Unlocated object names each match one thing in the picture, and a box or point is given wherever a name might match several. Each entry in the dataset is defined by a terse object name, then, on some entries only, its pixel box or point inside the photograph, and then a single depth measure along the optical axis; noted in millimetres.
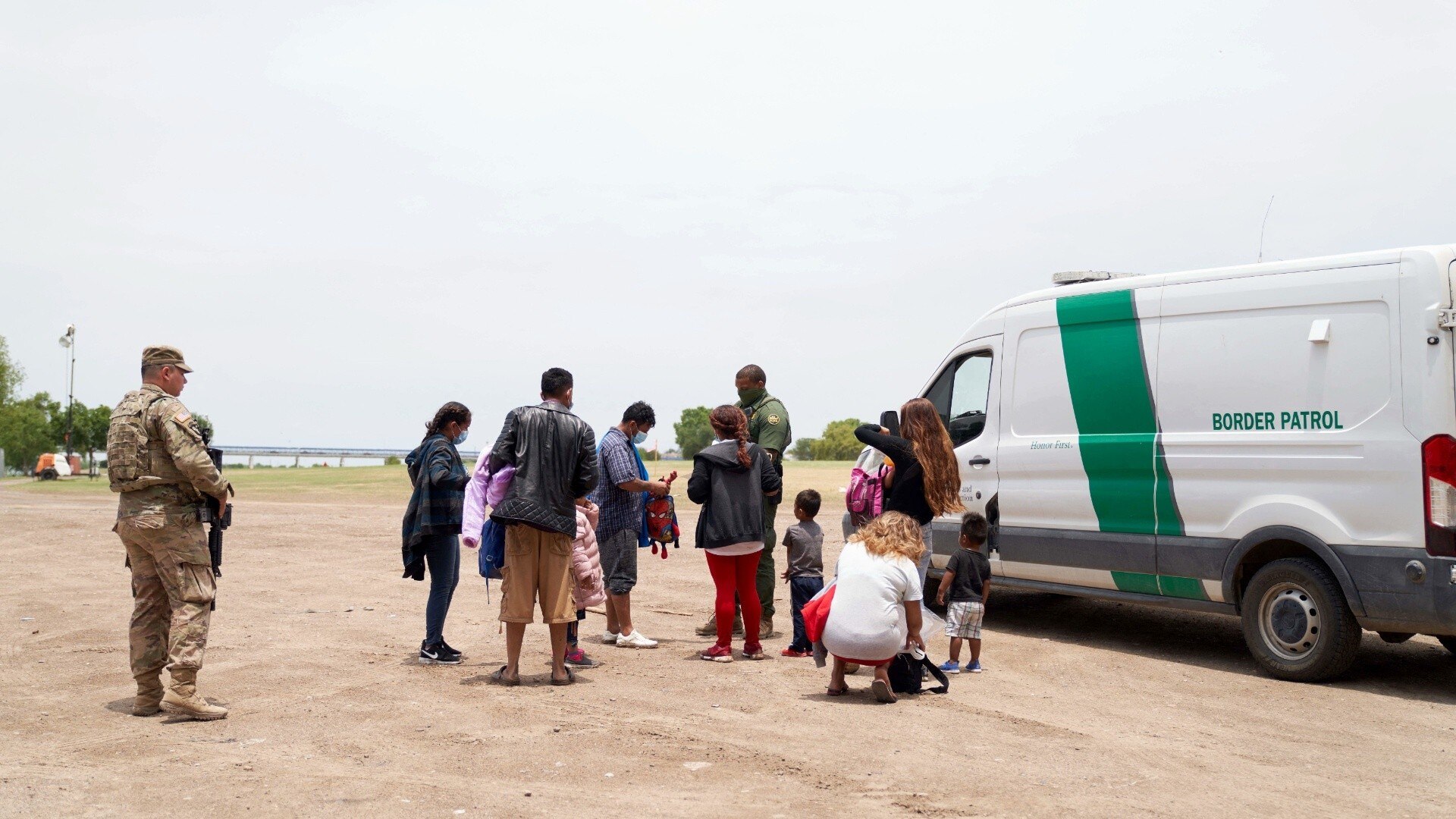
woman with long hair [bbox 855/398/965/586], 8469
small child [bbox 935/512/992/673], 8641
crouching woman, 7336
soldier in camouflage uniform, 6727
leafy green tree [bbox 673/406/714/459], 73250
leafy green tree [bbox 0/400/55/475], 87375
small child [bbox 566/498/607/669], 8758
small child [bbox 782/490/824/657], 8992
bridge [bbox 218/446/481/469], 63312
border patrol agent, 9906
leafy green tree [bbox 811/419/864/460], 73250
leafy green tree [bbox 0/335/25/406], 91812
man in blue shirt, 9031
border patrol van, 7684
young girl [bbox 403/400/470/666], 8539
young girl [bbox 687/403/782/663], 8781
